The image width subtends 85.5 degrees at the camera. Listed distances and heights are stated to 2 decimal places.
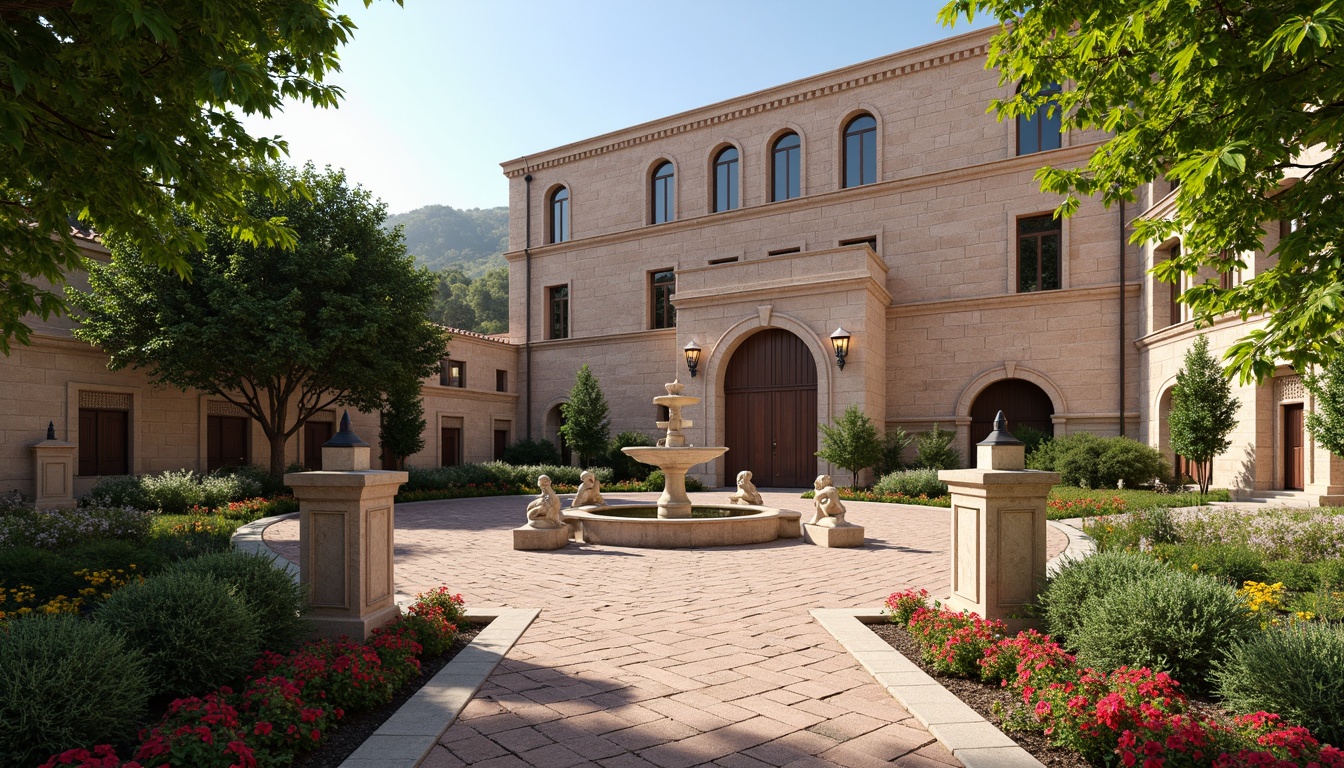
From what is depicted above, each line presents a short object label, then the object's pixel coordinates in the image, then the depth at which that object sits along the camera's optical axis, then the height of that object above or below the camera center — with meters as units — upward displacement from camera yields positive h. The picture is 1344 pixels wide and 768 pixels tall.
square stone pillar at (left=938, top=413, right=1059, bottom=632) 5.73 -1.07
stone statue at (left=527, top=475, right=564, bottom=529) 11.19 -1.73
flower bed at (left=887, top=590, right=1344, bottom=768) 3.52 -1.72
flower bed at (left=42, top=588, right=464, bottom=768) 3.47 -1.73
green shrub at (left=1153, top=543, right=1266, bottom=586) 7.30 -1.67
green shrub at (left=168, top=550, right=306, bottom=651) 5.17 -1.39
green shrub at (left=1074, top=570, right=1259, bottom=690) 4.74 -1.52
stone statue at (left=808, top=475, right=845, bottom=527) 11.29 -1.69
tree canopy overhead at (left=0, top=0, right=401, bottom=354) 5.14 +2.26
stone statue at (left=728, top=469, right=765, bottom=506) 13.88 -1.81
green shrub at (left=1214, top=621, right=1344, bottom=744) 3.91 -1.58
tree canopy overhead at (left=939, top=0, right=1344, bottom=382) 4.97 +2.16
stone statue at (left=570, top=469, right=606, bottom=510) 13.58 -1.79
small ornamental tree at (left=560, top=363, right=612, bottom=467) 24.42 -0.70
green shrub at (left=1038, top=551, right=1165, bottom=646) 5.37 -1.40
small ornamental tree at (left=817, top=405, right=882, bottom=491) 19.08 -1.21
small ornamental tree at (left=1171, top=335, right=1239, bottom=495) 16.48 -0.25
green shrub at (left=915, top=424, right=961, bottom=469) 19.58 -1.46
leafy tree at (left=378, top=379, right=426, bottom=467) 23.45 -0.97
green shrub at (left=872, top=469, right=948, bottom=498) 17.94 -2.16
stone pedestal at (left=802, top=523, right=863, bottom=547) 11.05 -2.10
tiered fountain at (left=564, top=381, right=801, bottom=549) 11.24 -1.99
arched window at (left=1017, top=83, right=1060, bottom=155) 20.89 +7.69
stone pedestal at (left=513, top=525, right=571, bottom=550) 10.90 -2.11
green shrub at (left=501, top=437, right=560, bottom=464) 26.84 -2.03
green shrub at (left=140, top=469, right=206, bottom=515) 15.43 -2.04
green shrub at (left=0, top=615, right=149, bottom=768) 3.53 -1.50
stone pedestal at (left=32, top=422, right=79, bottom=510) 16.17 -1.72
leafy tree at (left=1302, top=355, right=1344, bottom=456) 13.12 -0.22
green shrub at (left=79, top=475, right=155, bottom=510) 15.51 -2.10
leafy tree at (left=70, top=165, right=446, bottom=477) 16.69 +2.07
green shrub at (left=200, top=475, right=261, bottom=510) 16.11 -2.10
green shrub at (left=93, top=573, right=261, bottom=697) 4.49 -1.46
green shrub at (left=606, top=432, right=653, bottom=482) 23.34 -2.09
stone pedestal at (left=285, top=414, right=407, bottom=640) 5.69 -1.14
